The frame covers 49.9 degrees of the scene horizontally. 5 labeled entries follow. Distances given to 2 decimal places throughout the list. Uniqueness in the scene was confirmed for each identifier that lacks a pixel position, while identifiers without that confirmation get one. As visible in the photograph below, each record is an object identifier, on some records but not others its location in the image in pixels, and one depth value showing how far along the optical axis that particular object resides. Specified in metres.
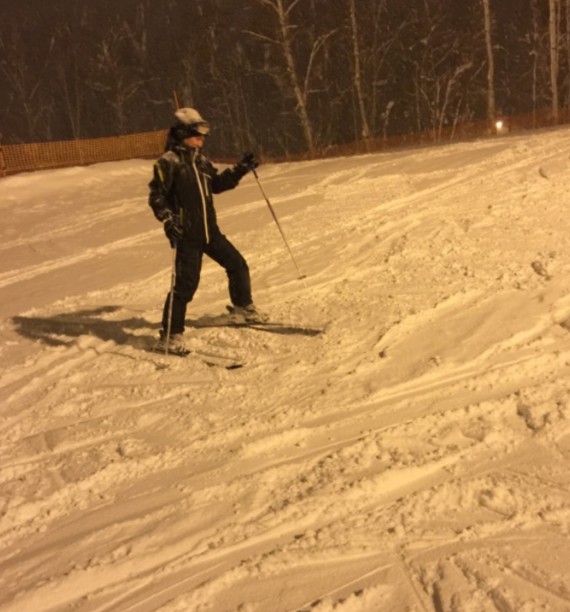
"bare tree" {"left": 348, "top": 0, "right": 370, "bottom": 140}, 28.53
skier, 4.82
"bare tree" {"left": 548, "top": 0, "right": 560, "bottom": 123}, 26.61
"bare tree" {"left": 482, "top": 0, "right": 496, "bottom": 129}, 27.96
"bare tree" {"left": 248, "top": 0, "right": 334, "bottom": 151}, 26.47
